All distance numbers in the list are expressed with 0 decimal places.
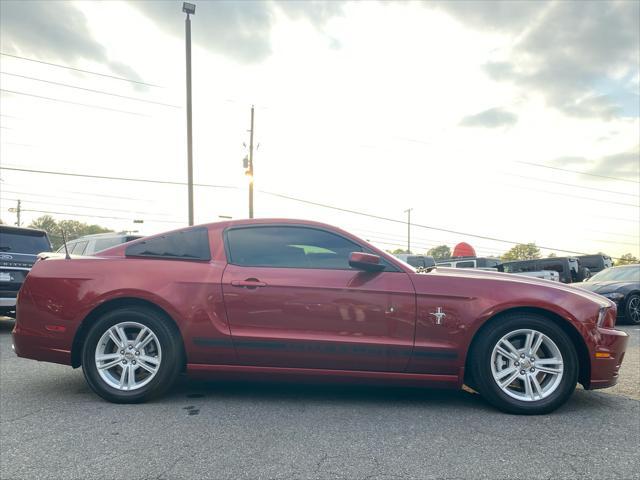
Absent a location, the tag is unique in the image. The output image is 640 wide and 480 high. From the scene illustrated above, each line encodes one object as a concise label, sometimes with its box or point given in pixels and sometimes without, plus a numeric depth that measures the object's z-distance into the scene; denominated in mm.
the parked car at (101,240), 9617
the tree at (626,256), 63772
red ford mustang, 3555
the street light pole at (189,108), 12852
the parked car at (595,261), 21250
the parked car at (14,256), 7715
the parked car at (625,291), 9641
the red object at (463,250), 28000
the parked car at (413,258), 16134
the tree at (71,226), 69250
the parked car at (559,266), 17453
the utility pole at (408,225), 55312
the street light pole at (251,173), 20359
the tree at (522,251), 83562
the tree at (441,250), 74712
